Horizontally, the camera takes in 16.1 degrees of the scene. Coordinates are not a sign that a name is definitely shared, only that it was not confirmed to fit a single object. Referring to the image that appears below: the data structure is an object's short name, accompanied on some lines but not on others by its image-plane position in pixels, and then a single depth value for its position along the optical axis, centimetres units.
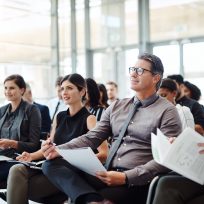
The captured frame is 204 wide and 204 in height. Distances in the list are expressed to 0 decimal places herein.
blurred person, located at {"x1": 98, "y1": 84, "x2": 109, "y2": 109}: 779
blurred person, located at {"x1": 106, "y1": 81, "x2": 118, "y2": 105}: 1053
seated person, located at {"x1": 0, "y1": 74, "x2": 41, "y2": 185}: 530
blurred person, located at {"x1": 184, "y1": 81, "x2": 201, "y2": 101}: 785
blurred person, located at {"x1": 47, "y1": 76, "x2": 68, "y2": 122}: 825
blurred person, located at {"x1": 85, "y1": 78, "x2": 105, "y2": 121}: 655
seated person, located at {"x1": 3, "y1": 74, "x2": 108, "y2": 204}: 420
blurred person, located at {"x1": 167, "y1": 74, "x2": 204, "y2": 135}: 622
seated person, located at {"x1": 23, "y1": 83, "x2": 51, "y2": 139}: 719
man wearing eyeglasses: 358
